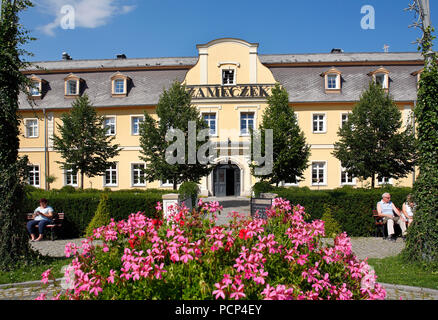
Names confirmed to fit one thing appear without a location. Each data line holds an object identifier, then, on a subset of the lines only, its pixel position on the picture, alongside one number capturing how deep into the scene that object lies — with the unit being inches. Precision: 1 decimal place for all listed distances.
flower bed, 101.6
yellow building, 851.4
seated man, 364.5
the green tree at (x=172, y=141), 584.1
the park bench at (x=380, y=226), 376.5
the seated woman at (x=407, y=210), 354.2
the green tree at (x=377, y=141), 603.2
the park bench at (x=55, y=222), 369.4
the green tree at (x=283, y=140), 557.0
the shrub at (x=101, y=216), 375.2
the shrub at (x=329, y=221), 373.8
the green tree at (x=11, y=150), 243.1
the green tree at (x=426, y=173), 238.8
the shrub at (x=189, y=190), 473.5
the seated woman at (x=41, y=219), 367.6
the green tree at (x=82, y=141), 674.2
